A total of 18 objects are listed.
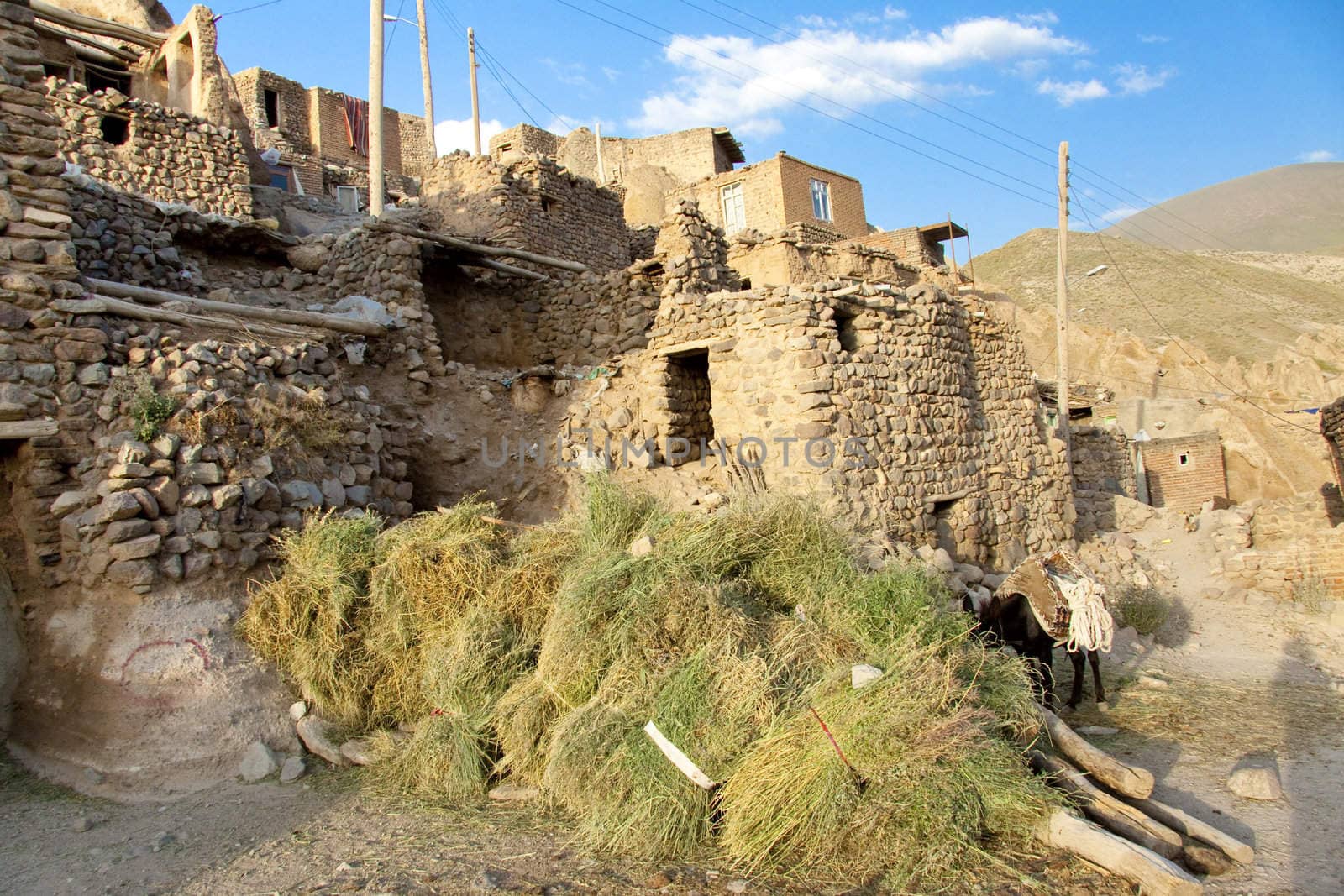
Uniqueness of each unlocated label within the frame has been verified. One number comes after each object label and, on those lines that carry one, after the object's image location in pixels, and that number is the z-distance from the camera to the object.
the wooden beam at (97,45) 14.66
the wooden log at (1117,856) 3.47
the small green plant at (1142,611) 8.98
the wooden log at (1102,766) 4.42
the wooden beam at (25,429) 5.44
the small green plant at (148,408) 5.75
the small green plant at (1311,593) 9.76
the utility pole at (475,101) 22.97
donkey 6.55
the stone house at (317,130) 21.22
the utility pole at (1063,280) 16.36
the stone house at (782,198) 22.12
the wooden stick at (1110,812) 3.93
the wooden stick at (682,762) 4.10
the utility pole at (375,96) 15.20
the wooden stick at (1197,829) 3.97
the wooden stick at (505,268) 11.59
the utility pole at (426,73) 20.00
